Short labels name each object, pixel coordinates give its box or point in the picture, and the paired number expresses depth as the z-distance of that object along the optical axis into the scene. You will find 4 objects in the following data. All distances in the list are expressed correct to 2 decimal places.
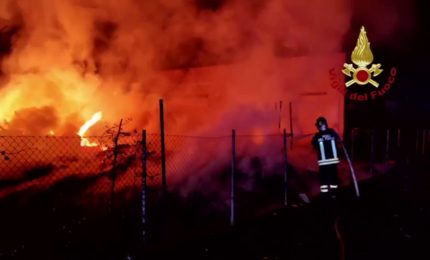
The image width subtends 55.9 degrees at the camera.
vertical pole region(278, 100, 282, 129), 12.47
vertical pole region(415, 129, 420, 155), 11.11
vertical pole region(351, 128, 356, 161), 10.50
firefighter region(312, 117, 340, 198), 7.35
